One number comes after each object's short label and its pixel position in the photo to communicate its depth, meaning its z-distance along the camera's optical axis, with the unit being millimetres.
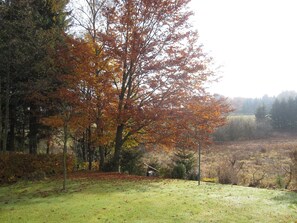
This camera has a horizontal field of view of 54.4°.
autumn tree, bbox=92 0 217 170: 15766
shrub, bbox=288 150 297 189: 12904
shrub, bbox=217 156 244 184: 15586
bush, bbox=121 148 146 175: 20141
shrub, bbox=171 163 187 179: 18000
